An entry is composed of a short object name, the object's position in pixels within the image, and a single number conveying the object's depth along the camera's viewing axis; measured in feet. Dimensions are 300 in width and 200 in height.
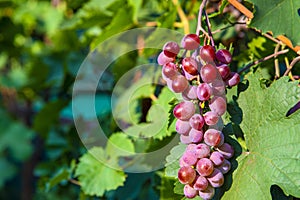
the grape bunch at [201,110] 2.81
